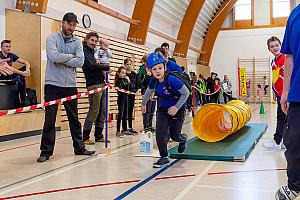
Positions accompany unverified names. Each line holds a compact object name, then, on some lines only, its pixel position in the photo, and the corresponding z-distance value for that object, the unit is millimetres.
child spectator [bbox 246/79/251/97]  22344
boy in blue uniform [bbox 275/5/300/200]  2094
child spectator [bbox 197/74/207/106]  15834
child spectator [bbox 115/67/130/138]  6863
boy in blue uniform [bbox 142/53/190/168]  4043
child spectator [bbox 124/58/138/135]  7309
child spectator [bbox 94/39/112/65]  5995
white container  4898
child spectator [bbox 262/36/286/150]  4656
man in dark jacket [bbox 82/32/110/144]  5523
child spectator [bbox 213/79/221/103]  15966
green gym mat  4469
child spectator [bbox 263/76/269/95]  21750
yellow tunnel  5898
